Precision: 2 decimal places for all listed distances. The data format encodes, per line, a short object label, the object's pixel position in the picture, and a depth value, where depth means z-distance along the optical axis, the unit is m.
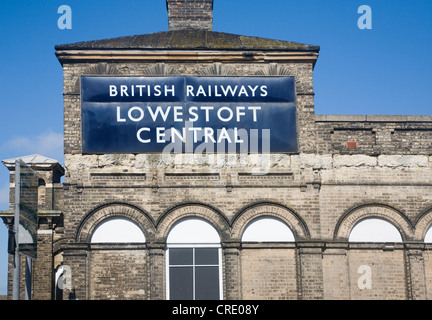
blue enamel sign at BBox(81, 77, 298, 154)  21.45
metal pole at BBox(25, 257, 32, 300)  20.17
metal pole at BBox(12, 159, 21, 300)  16.85
